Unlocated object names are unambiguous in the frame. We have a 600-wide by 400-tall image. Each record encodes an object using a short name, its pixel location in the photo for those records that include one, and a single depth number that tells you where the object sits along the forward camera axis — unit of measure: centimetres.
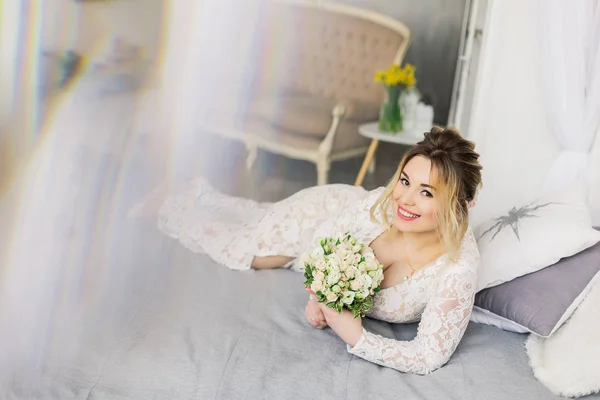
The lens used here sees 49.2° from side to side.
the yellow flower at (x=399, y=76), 322
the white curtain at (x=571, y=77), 226
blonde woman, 171
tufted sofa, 320
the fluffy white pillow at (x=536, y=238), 194
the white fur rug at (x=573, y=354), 164
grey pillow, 185
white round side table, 319
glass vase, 323
